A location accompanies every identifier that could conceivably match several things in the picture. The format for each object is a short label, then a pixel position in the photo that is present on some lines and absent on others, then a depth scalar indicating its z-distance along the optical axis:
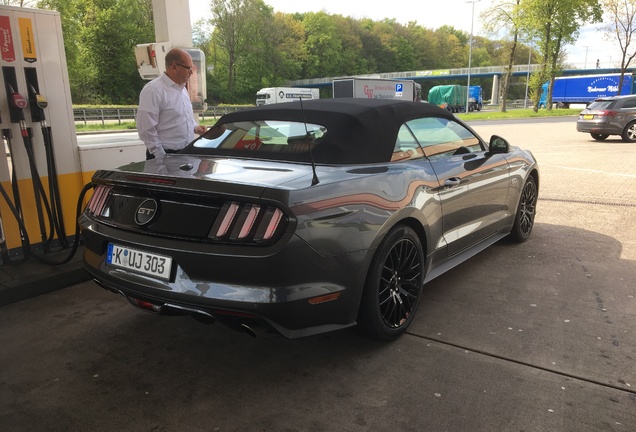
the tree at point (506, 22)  40.17
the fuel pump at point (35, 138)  4.51
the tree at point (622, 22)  36.75
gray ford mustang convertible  2.48
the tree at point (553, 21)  35.72
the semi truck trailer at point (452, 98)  58.12
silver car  15.30
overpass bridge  85.62
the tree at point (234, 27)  79.81
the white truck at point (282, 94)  41.78
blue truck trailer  48.12
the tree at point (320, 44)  95.56
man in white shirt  4.50
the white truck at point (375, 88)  29.44
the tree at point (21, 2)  32.80
